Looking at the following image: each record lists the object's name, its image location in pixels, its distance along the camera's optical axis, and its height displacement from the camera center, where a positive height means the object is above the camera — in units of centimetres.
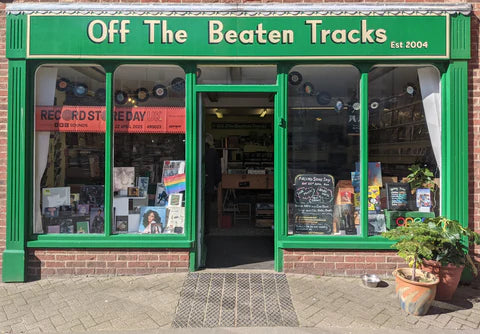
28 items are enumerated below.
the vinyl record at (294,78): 473 +125
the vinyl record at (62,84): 474 +117
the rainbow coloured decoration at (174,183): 486 -18
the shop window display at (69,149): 467 +29
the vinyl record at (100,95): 470 +101
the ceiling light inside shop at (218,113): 918 +155
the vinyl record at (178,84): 473 +116
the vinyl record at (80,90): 475 +109
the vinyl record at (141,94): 480 +104
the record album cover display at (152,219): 482 -68
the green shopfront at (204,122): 447 +67
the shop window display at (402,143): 473 +37
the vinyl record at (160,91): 479 +109
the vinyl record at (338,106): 493 +90
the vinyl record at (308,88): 483 +113
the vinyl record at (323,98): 493 +101
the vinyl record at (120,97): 474 +99
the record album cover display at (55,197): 473 -36
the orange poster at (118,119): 469 +69
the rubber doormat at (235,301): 348 -146
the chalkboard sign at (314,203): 480 -47
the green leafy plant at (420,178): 479 -12
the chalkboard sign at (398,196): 486 -37
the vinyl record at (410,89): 484 +112
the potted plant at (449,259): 383 -99
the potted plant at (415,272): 353 -113
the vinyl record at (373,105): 482 +90
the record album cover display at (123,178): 480 -11
